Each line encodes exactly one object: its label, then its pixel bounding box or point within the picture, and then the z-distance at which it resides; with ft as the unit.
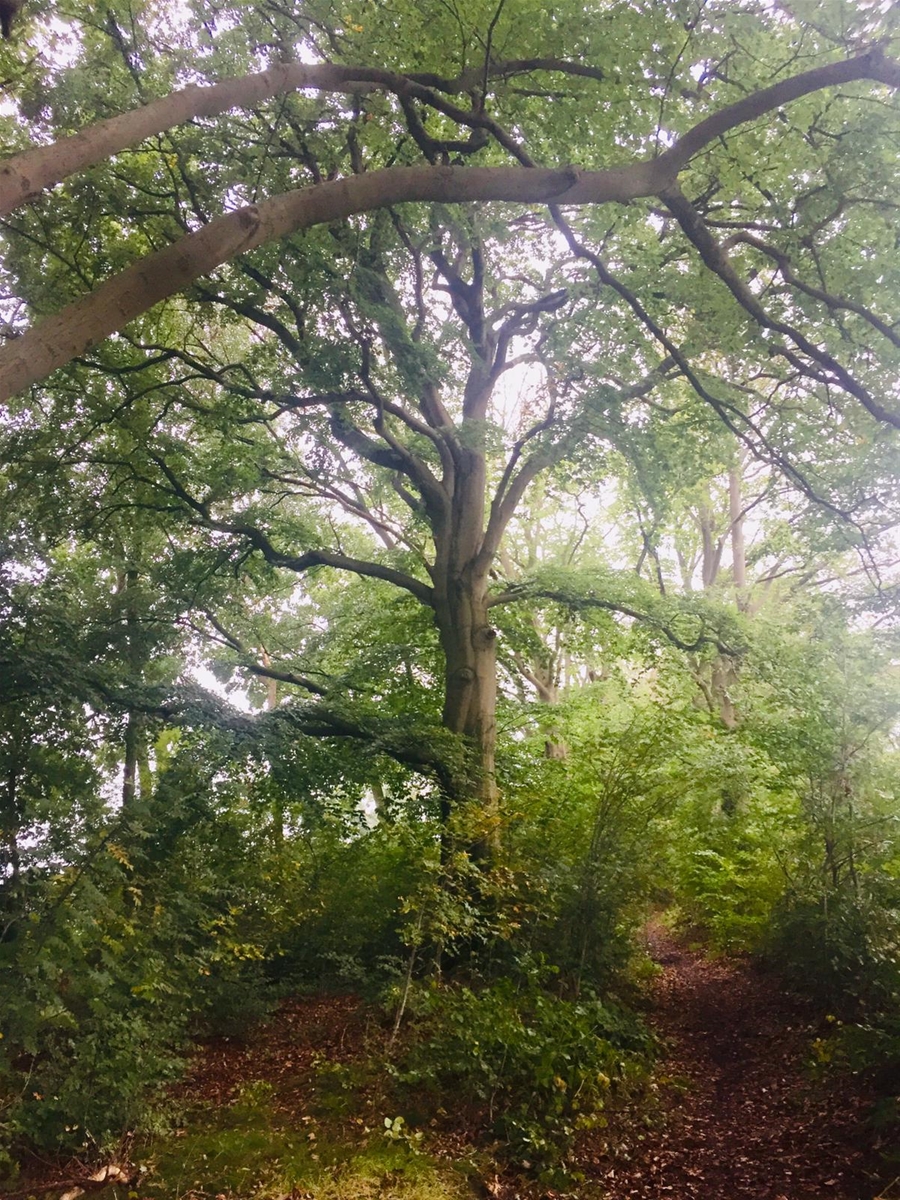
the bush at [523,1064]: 15.99
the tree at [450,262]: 14.69
